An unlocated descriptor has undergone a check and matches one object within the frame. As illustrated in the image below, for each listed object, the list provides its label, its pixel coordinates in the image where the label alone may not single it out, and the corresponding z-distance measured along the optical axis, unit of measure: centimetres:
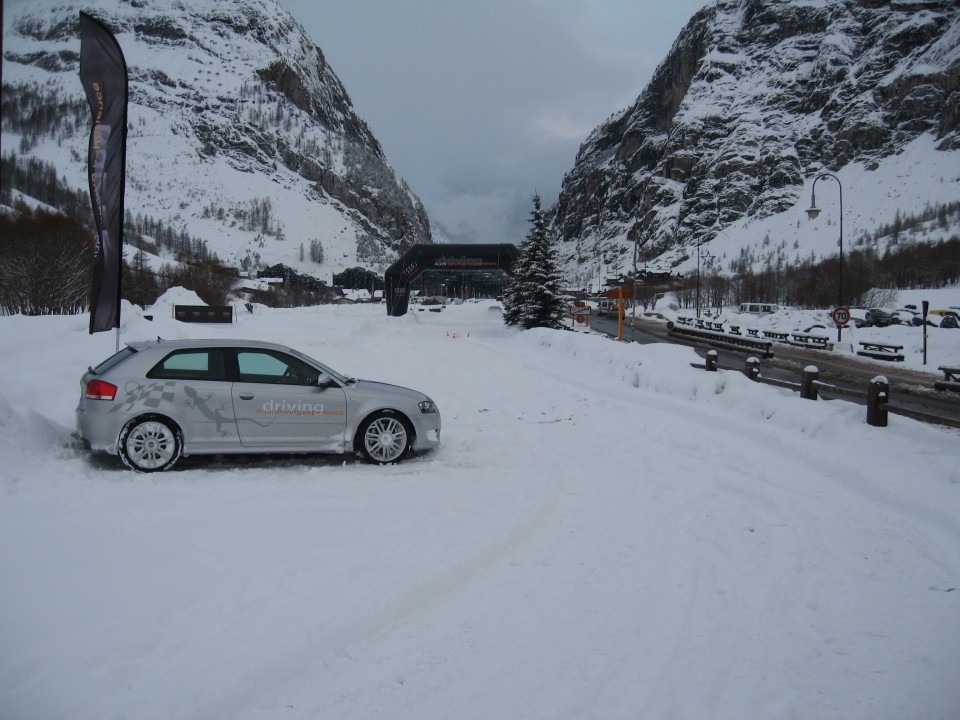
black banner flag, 957
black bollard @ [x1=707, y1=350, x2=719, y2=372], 1370
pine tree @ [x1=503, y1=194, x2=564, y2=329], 3369
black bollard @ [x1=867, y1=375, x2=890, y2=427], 831
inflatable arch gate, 4172
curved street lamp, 2718
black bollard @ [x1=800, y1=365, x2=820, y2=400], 1028
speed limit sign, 2922
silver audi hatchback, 667
